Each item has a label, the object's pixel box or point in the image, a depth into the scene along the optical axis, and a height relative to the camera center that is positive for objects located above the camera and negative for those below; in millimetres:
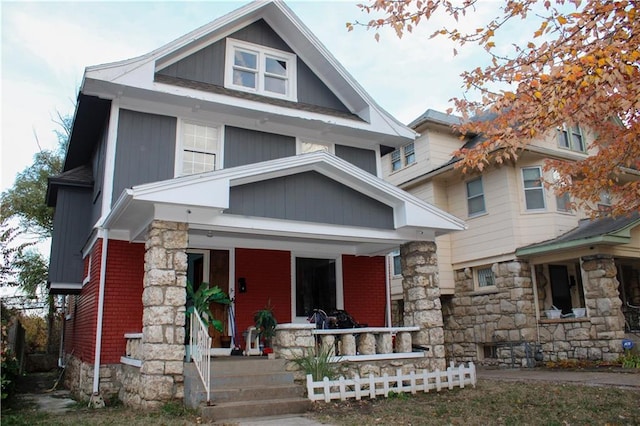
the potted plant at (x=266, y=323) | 9398 +178
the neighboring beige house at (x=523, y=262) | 14062 +1932
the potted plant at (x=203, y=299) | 8672 +562
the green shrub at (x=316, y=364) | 8586 -510
